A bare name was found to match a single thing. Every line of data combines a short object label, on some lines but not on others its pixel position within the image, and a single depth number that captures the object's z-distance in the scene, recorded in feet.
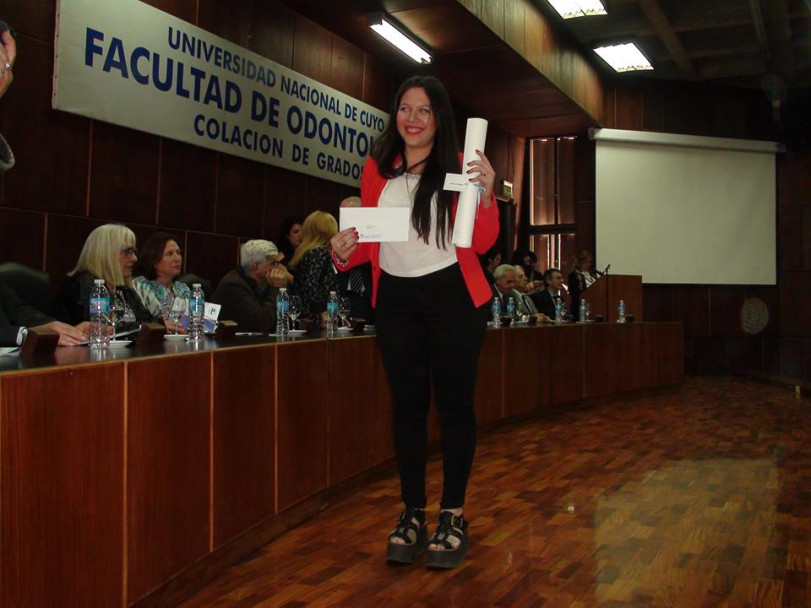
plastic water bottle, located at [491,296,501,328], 16.14
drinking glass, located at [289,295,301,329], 10.55
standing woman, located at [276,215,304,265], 15.47
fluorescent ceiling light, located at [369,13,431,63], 17.47
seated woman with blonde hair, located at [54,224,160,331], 9.55
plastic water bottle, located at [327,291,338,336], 10.23
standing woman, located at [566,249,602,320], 25.31
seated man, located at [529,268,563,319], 22.66
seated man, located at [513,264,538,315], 20.51
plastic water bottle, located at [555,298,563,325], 21.13
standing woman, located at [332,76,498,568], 6.72
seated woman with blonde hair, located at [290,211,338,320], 11.85
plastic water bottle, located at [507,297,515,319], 19.13
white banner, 11.73
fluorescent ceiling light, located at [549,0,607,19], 22.30
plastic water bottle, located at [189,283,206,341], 8.00
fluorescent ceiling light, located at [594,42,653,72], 26.61
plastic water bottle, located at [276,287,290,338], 10.03
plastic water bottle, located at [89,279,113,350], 6.21
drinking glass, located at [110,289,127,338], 7.63
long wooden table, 4.33
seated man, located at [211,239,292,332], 11.89
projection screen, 30.32
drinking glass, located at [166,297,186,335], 8.88
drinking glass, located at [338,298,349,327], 11.71
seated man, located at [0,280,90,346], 6.41
